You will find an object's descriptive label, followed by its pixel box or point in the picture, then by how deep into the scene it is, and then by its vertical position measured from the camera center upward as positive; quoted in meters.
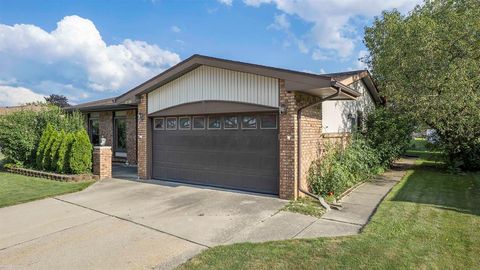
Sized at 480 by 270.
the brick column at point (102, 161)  10.55 -0.83
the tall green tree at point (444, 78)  10.66 +2.15
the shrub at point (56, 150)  11.15 -0.44
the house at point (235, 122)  7.48 +0.44
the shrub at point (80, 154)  10.48 -0.57
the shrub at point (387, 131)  12.80 +0.21
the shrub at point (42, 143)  11.84 -0.19
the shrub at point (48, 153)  11.47 -0.57
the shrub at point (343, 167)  8.05 -0.96
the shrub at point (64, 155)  10.75 -0.61
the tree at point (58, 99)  45.10 +6.01
